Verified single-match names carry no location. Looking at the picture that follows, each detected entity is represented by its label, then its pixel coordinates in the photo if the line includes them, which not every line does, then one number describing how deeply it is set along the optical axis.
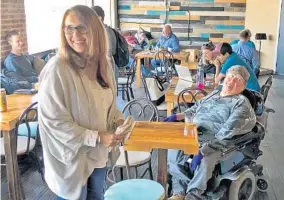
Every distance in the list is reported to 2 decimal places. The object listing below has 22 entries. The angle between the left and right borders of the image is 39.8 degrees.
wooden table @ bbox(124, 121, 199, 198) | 2.17
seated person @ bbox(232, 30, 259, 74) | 5.97
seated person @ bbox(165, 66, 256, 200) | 2.60
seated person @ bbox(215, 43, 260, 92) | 3.77
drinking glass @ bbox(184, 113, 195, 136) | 2.33
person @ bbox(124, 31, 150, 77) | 7.61
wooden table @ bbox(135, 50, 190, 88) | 6.69
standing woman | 1.58
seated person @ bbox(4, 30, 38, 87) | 4.61
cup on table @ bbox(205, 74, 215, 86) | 4.16
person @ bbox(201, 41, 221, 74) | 4.59
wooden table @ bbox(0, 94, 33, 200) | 2.66
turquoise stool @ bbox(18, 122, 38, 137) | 3.27
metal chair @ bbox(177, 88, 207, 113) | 3.54
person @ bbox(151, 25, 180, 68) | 7.73
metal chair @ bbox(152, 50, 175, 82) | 6.19
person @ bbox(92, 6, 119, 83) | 4.64
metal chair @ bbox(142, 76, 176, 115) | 4.17
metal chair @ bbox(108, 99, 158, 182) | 2.60
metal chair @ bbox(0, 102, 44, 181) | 2.80
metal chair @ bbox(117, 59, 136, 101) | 5.89
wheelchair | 2.67
